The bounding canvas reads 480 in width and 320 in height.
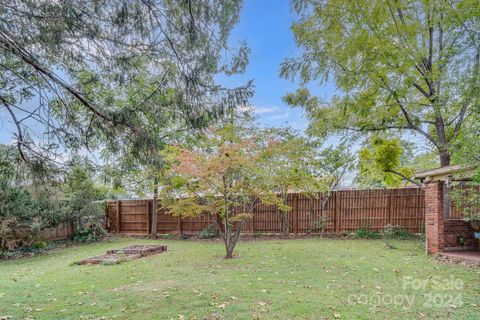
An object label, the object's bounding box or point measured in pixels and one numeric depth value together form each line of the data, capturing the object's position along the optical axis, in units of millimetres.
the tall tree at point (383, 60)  8859
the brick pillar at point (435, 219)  7656
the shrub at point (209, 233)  12500
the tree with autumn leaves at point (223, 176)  7320
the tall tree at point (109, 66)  3824
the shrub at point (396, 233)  10680
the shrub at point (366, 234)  11180
